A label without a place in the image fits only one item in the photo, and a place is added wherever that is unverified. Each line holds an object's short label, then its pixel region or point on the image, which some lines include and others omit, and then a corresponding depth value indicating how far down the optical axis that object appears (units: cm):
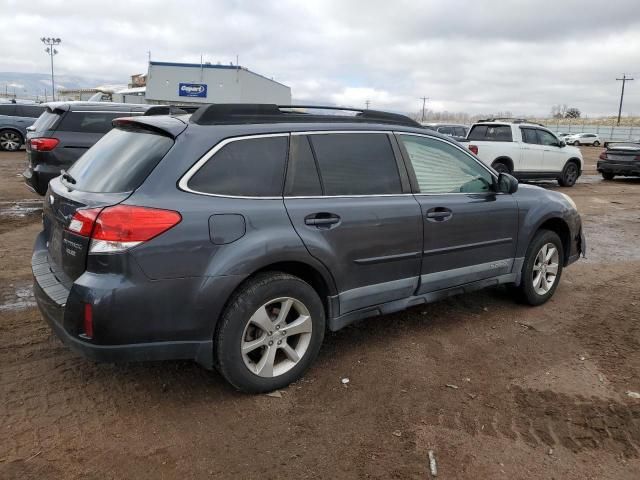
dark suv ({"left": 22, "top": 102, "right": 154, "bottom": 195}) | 773
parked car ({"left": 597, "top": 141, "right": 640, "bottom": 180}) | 1712
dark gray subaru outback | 281
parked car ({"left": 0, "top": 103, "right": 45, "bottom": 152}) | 1917
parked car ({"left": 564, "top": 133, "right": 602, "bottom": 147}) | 5475
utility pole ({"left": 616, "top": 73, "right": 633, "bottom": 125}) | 8266
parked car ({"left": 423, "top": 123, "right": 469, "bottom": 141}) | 2269
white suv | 1347
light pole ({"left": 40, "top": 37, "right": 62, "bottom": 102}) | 6400
